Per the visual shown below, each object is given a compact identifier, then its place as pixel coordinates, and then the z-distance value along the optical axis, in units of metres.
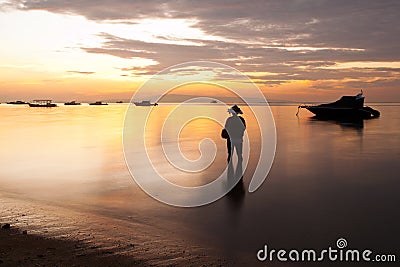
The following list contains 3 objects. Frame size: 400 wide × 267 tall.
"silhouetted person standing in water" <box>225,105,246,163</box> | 14.56
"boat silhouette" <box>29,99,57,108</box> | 157.62
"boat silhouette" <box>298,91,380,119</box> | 56.34
